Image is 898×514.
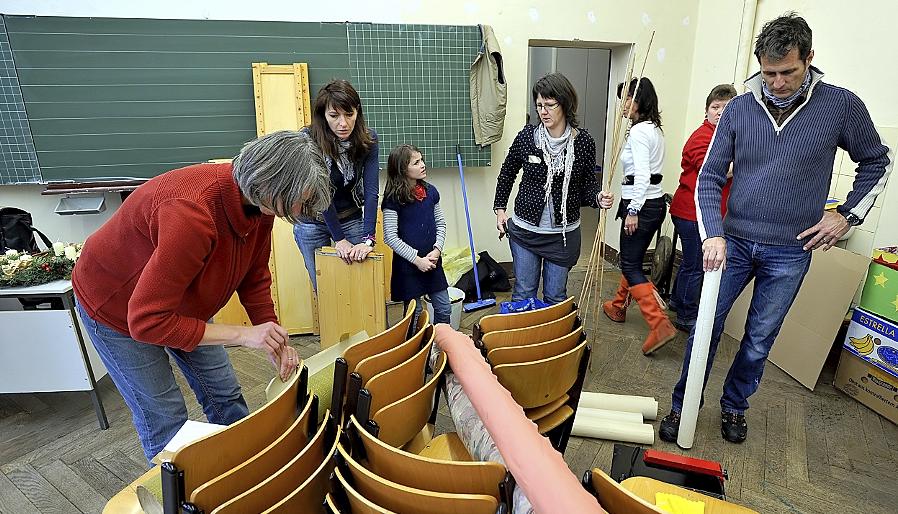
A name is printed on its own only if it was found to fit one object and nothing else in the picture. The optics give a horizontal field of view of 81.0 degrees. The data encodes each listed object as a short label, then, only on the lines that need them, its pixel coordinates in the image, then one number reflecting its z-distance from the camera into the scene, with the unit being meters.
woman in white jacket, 3.10
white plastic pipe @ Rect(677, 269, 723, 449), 2.07
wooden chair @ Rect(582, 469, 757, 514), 0.99
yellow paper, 1.31
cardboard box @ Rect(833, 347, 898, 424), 2.53
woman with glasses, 2.50
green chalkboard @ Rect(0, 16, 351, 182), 3.39
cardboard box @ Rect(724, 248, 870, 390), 2.71
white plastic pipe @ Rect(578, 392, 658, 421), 2.54
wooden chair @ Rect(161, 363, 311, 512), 1.08
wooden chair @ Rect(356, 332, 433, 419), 1.40
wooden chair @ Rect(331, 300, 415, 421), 1.49
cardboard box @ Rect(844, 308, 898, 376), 2.52
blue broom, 3.93
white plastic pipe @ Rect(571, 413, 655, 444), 2.36
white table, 2.43
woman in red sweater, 1.27
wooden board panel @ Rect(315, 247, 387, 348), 2.84
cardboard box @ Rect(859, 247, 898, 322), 2.52
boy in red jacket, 3.05
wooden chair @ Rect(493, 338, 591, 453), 1.65
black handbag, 2.99
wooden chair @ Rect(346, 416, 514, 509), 1.12
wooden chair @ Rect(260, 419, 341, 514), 1.12
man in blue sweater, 1.91
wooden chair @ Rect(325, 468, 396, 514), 1.06
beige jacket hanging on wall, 3.90
